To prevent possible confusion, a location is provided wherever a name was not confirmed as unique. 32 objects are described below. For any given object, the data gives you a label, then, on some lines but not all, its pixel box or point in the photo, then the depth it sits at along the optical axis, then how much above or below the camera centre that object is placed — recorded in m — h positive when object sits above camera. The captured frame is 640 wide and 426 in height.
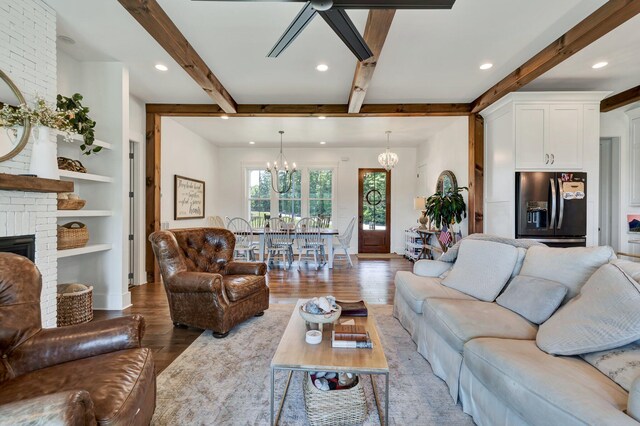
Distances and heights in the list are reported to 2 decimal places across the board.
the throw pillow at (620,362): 1.21 -0.66
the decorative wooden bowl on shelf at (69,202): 2.85 +0.07
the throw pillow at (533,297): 1.81 -0.56
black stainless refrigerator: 3.77 +0.05
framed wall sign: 5.47 +0.24
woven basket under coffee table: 1.56 -1.04
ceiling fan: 1.72 +1.21
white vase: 2.31 +0.44
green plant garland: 2.82 +0.89
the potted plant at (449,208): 4.92 +0.05
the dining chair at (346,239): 5.95 -0.57
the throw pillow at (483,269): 2.31 -0.48
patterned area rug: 1.68 -1.17
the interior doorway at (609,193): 4.39 +0.29
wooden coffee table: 1.48 -0.78
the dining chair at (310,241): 5.66 -0.62
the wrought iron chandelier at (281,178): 7.66 +0.84
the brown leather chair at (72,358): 1.16 -0.70
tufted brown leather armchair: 2.69 -0.72
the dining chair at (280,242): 5.69 -0.62
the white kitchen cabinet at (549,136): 3.83 +0.98
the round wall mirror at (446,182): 5.32 +0.54
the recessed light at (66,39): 2.89 +1.67
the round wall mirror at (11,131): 2.14 +0.58
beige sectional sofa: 1.11 -0.70
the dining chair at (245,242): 5.58 -0.62
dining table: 5.65 -0.49
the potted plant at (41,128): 2.22 +0.63
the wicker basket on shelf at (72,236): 2.86 -0.26
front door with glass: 7.66 +0.02
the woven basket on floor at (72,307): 2.86 -0.95
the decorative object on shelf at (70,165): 2.95 +0.45
